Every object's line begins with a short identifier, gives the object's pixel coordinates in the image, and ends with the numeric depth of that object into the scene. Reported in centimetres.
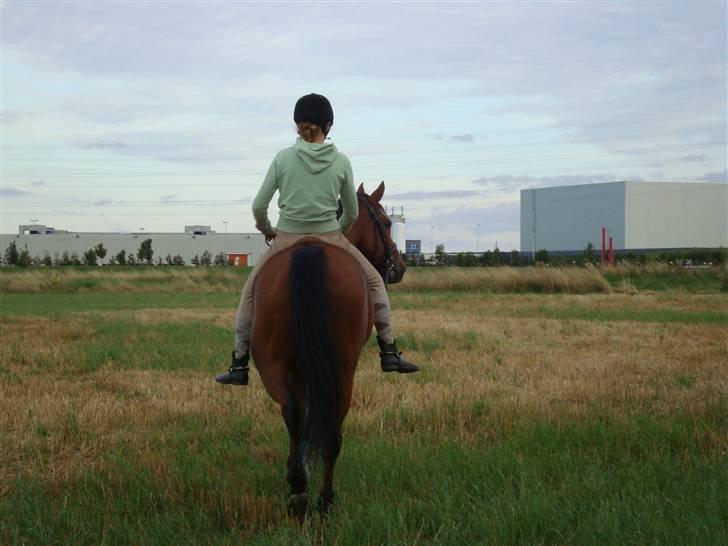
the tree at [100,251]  8700
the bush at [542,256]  5866
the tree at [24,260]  6631
